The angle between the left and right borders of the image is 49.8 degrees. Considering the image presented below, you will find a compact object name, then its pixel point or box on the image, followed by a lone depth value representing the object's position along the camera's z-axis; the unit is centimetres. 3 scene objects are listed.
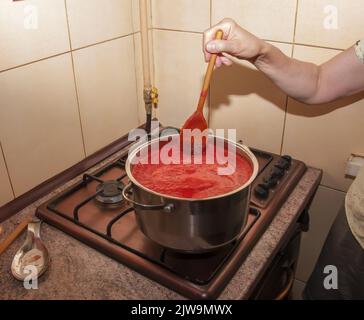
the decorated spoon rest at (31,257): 77
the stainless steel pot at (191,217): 66
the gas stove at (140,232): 75
